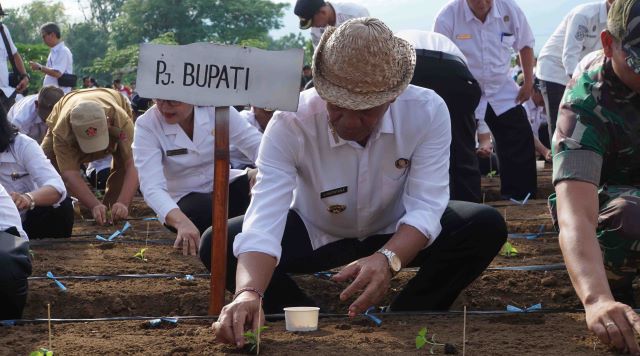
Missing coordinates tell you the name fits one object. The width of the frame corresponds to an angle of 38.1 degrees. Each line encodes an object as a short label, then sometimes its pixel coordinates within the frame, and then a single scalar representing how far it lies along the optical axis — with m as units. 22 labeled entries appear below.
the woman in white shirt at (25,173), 5.18
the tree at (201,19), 68.44
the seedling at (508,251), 5.04
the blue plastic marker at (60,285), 4.38
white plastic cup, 3.08
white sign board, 3.25
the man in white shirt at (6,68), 8.88
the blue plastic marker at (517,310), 3.42
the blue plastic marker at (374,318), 3.26
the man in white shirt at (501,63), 6.74
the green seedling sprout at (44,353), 2.48
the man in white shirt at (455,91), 5.15
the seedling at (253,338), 2.70
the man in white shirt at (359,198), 2.83
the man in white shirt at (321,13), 6.66
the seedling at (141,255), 5.26
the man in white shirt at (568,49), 7.00
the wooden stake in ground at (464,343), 2.71
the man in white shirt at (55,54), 12.03
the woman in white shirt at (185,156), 5.00
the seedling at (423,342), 2.74
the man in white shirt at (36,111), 7.90
